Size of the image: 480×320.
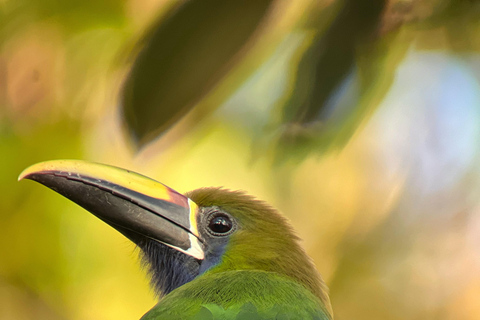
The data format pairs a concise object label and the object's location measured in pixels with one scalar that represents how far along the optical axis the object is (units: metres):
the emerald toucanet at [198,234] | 5.16
